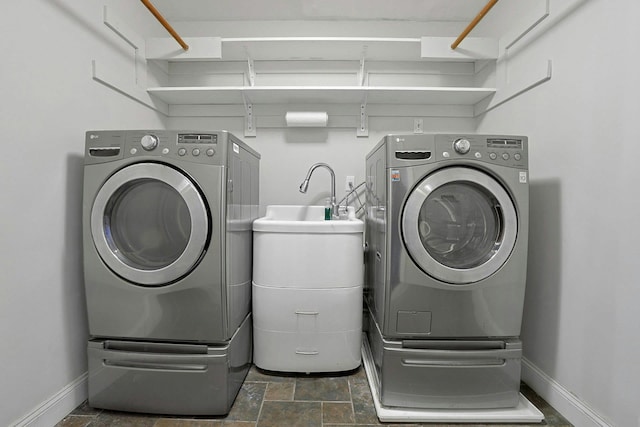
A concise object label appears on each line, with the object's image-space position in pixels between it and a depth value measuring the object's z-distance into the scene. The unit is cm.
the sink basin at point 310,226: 146
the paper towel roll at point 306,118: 198
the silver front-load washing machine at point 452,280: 124
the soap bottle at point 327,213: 195
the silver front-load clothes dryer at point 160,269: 121
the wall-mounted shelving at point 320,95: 183
